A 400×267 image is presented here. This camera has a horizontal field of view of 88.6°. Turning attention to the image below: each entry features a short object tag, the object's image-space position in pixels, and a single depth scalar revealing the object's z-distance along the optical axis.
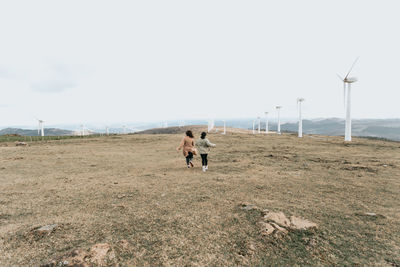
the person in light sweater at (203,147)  10.75
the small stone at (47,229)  4.54
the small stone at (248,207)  5.76
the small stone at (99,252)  3.61
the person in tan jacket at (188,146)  11.43
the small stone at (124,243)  4.04
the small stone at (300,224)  4.71
